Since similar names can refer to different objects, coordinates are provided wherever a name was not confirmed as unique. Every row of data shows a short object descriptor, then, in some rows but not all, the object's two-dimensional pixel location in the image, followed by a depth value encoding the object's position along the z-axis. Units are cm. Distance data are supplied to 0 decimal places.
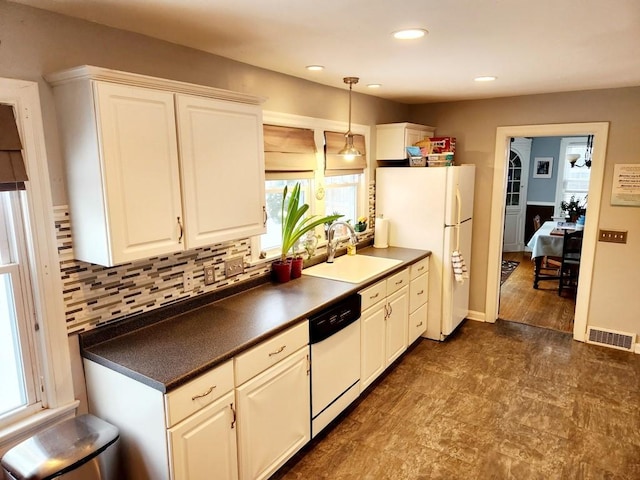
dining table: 554
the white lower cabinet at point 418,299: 363
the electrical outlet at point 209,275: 248
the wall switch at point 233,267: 262
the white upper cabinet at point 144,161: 166
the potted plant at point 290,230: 290
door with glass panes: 762
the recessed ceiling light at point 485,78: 304
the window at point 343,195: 361
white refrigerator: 376
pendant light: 310
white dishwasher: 246
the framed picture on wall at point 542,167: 752
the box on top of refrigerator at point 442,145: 401
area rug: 620
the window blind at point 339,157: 341
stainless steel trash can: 154
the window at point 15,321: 170
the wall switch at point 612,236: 367
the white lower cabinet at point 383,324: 297
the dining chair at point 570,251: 518
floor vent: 379
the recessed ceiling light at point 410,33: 197
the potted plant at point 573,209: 643
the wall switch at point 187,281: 235
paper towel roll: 401
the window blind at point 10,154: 158
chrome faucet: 346
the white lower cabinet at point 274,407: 199
